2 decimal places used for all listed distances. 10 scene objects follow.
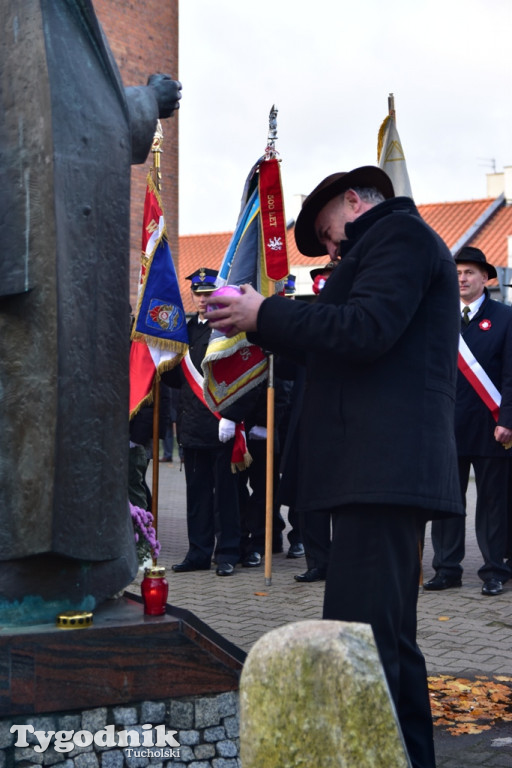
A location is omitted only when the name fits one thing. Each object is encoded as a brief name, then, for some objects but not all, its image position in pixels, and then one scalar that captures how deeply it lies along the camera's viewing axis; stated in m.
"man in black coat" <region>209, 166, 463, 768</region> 3.37
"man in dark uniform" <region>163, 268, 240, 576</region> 8.41
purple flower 5.80
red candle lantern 3.56
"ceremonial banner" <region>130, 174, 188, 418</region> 7.39
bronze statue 3.31
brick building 20.95
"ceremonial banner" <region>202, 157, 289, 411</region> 7.73
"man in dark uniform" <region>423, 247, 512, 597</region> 7.88
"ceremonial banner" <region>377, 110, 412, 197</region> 7.57
